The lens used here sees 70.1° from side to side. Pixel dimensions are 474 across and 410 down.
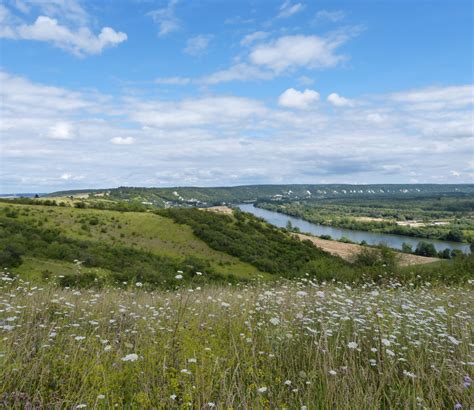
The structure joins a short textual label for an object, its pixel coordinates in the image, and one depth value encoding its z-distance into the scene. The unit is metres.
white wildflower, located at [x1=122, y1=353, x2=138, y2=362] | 2.92
